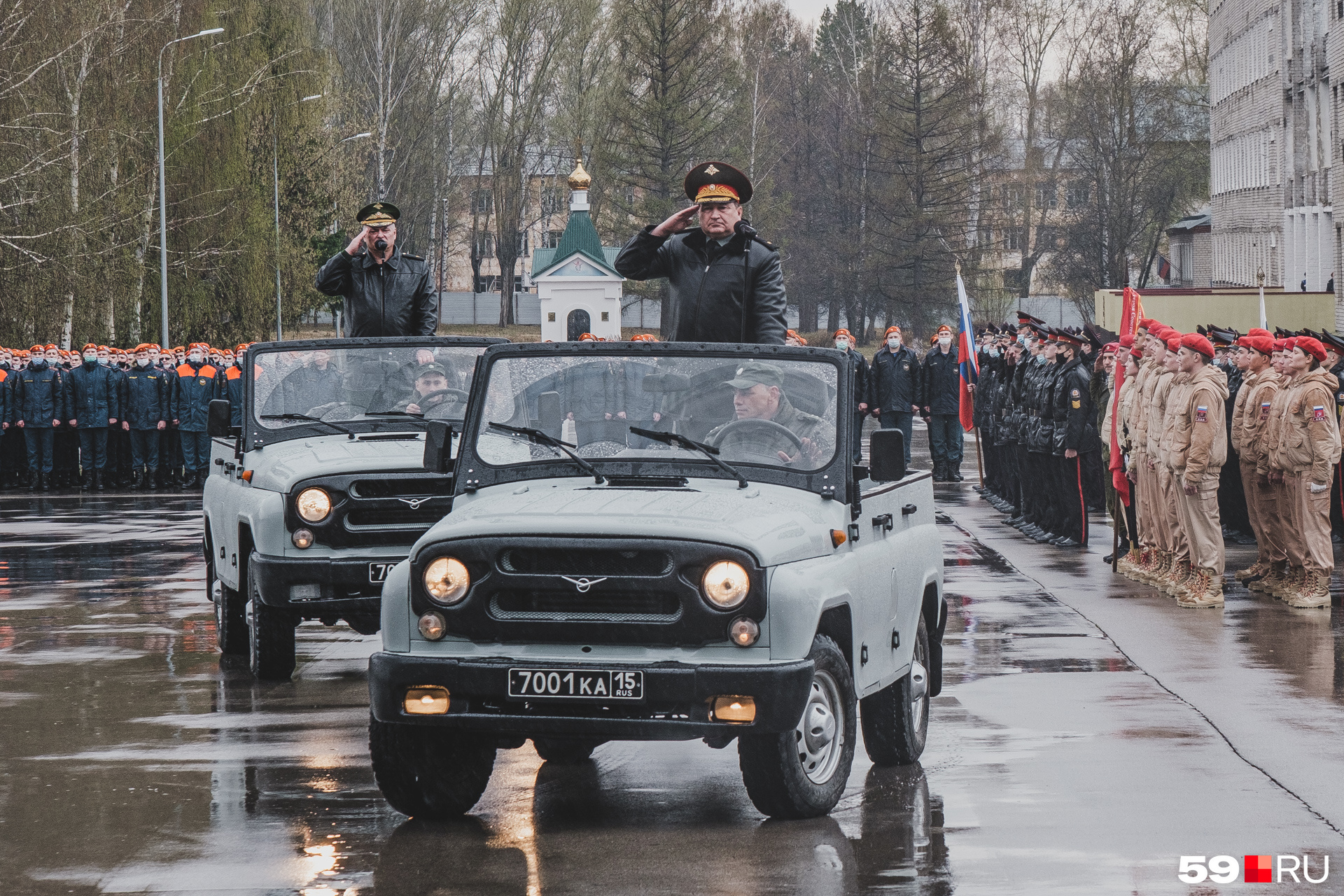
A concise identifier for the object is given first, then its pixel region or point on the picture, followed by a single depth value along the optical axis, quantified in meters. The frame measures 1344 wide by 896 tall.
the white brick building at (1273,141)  59.38
